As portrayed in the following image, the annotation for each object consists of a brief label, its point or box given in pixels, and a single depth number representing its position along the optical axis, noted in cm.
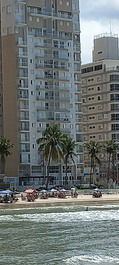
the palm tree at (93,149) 16088
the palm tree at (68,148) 14175
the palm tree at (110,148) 16662
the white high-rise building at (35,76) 14625
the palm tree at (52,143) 13700
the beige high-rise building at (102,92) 18275
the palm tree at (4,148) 13525
